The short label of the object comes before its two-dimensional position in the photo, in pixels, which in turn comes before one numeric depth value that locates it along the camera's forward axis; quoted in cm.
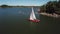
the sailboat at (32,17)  2256
